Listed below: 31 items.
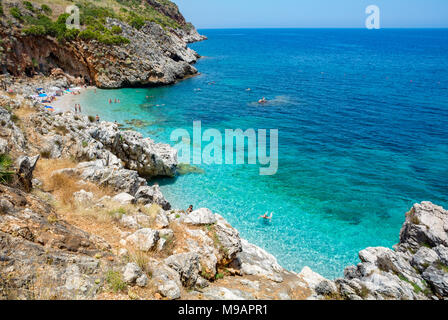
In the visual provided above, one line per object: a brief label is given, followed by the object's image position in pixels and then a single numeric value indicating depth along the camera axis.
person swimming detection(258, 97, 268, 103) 49.93
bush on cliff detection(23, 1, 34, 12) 50.94
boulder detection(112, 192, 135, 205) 12.61
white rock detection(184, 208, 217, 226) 12.70
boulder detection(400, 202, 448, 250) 13.75
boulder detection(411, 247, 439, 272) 12.09
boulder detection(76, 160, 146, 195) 14.59
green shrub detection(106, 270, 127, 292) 6.97
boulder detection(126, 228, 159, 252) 9.59
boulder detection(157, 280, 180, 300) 7.54
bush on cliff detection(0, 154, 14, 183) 9.33
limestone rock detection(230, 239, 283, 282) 12.33
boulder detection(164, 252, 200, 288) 8.77
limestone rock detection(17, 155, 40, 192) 10.17
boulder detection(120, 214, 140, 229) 10.87
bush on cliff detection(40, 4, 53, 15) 53.96
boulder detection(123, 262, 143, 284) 7.30
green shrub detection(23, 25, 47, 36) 46.09
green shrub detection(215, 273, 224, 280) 10.58
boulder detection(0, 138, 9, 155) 11.30
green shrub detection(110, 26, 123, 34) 56.19
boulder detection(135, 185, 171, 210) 15.45
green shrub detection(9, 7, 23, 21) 46.76
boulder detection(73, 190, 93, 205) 11.36
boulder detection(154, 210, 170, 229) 11.65
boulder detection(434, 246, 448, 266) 11.84
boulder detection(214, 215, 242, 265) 11.67
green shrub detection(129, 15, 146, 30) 63.47
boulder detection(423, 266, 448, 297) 10.90
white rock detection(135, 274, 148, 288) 7.40
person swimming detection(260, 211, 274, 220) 21.34
